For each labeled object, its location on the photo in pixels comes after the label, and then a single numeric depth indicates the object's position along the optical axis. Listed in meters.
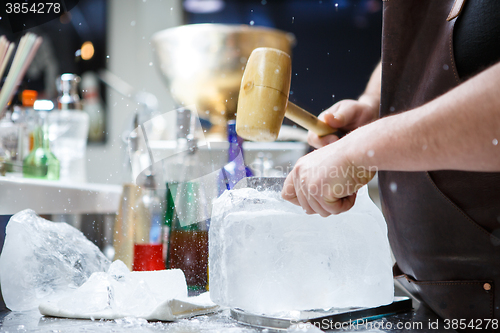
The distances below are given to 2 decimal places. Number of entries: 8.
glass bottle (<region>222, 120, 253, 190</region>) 0.88
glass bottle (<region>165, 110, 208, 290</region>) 0.85
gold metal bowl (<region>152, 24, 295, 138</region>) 1.21
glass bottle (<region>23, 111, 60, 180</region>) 1.16
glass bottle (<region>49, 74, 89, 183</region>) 1.46
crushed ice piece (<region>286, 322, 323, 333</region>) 0.48
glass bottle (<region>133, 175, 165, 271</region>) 0.91
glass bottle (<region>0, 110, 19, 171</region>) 1.10
